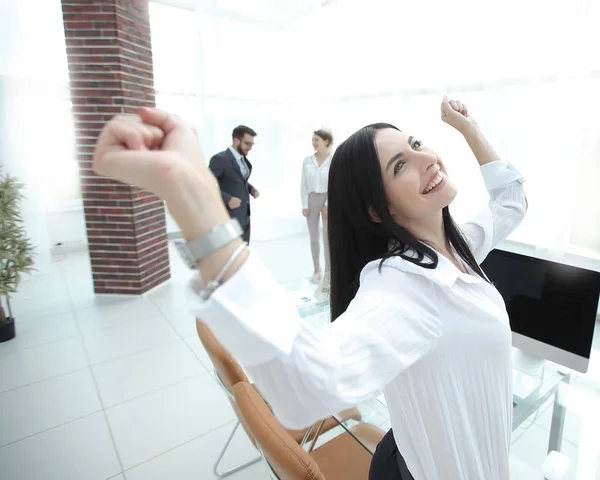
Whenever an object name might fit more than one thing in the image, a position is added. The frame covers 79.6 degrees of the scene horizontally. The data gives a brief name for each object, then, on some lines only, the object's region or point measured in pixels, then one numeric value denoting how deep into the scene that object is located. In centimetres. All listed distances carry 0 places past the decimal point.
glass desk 133
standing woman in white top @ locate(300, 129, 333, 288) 411
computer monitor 133
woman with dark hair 44
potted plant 280
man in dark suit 373
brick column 335
